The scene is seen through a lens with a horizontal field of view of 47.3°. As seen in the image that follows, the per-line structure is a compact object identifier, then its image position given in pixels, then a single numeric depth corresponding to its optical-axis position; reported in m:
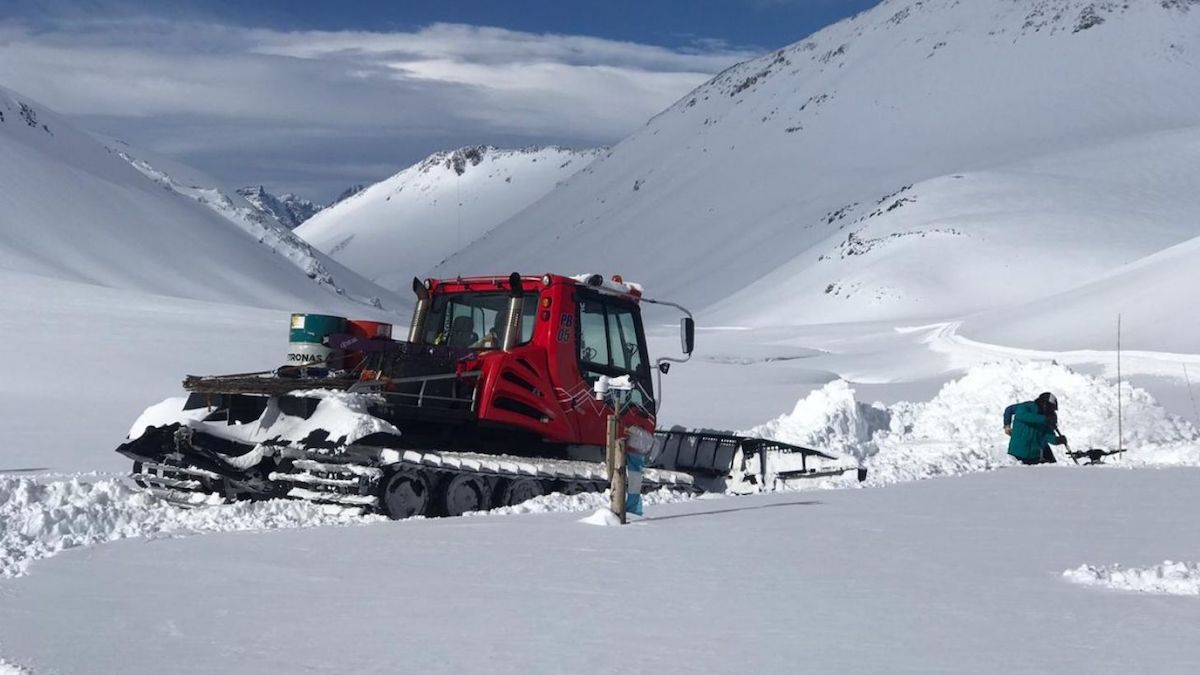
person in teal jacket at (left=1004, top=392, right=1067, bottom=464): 17.66
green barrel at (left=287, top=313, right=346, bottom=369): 13.19
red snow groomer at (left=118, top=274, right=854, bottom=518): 11.87
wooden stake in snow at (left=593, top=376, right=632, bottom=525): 11.09
